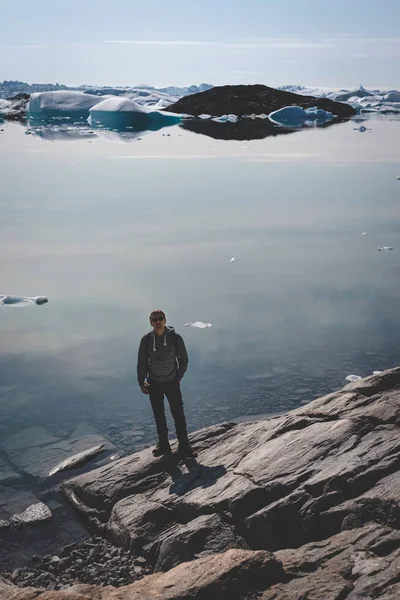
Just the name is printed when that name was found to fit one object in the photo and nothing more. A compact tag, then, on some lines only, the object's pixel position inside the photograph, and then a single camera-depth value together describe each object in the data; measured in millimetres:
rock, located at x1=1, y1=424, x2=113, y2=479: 9836
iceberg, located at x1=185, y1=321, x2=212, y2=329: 14651
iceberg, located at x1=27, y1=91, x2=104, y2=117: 91188
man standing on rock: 8453
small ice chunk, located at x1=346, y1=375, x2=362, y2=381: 12352
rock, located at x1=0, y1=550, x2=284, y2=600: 5707
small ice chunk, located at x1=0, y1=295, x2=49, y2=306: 16109
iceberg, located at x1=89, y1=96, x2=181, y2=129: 82812
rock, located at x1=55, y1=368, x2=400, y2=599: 6109
